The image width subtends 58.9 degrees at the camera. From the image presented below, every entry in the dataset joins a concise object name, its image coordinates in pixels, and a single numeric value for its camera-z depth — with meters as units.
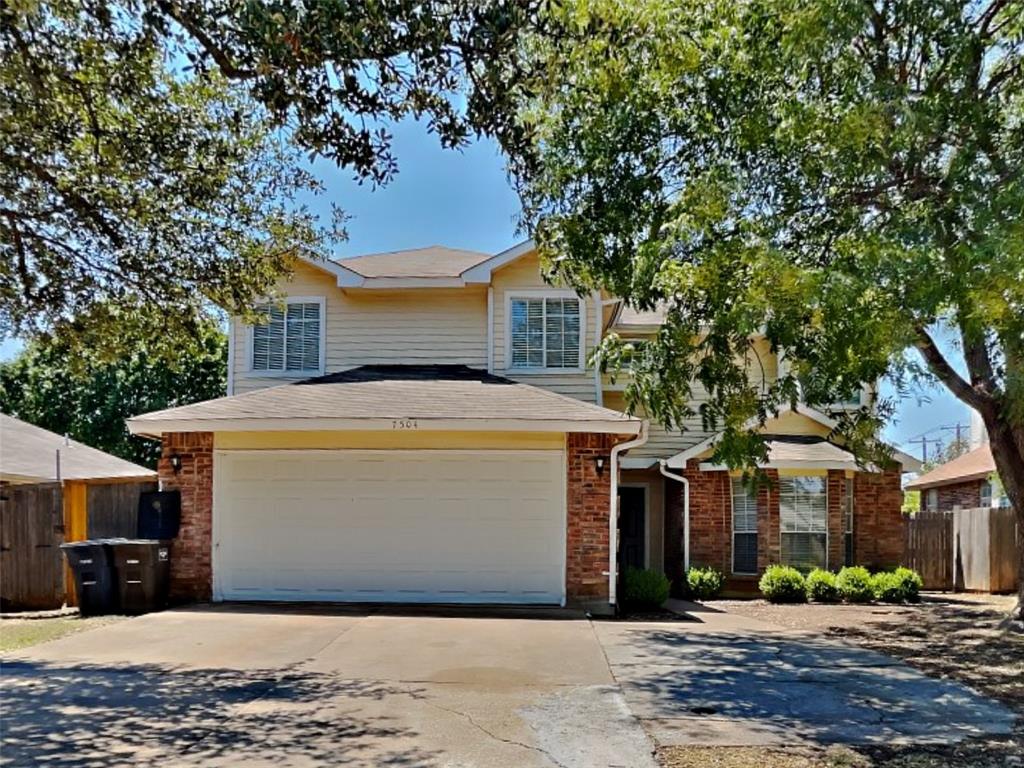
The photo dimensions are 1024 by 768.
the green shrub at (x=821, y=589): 15.34
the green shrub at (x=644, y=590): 13.30
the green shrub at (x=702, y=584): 15.62
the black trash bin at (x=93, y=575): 11.87
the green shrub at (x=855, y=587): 15.35
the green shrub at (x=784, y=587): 15.23
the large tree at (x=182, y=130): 5.97
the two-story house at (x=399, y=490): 12.52
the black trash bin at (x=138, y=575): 11.93
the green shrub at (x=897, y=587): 15.41
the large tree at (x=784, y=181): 7.11
